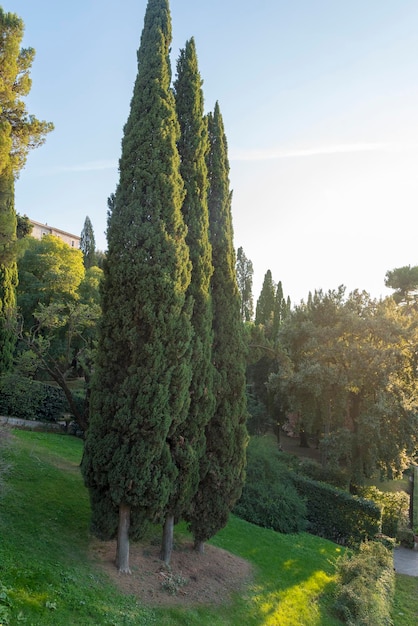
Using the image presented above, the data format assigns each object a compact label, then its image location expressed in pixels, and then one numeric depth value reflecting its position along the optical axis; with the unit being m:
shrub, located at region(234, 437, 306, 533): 14.34
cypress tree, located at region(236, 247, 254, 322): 61.12
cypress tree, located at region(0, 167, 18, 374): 11.17
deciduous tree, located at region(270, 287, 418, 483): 18.47
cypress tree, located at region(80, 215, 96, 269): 59.06
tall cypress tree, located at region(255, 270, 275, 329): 41.16
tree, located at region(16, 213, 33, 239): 24.02
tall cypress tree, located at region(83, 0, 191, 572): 7.82
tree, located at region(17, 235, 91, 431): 26.00
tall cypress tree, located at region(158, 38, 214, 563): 8.82
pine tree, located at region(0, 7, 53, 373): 11.13
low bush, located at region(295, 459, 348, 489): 18.92
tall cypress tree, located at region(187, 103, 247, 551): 9.76
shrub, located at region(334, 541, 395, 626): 8.98
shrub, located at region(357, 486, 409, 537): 16.01
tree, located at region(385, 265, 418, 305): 38.41
